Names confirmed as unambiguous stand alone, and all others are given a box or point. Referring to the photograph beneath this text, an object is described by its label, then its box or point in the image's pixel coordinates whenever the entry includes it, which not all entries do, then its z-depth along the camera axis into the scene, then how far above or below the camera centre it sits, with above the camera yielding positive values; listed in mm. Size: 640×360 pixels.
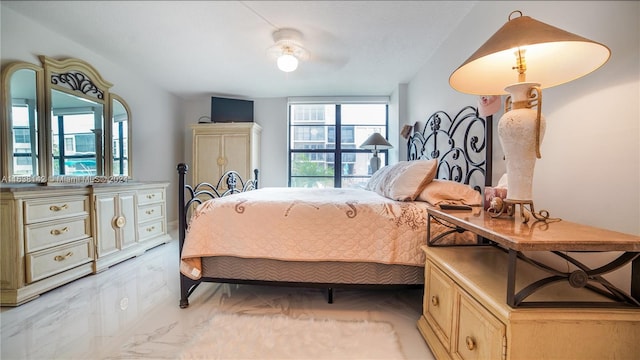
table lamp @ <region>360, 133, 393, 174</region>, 3574 +405
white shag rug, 1218 -917
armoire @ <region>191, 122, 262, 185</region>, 3854 +366
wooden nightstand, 715 -423
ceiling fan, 2170 +1184
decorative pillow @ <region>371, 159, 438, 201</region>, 1628 -52
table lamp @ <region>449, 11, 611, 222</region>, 862 +421
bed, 1458 -403
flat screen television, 4012 +1029
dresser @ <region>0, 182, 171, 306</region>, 1686 -536
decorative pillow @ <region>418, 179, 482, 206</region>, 1486 -138
